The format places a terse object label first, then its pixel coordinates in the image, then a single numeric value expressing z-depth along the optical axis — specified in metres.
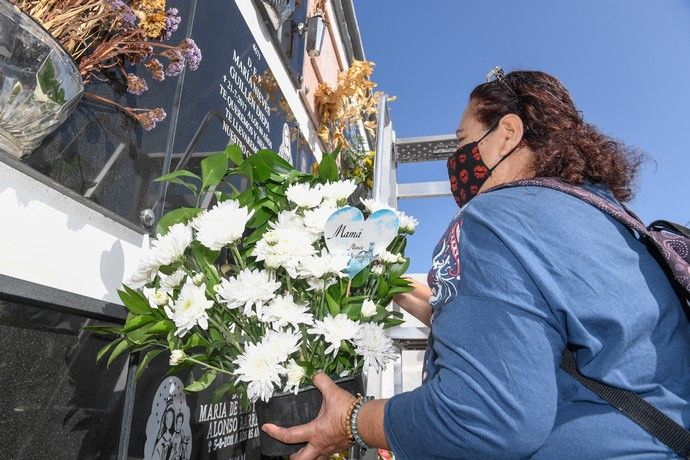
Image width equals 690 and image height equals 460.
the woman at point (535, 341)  0.91
